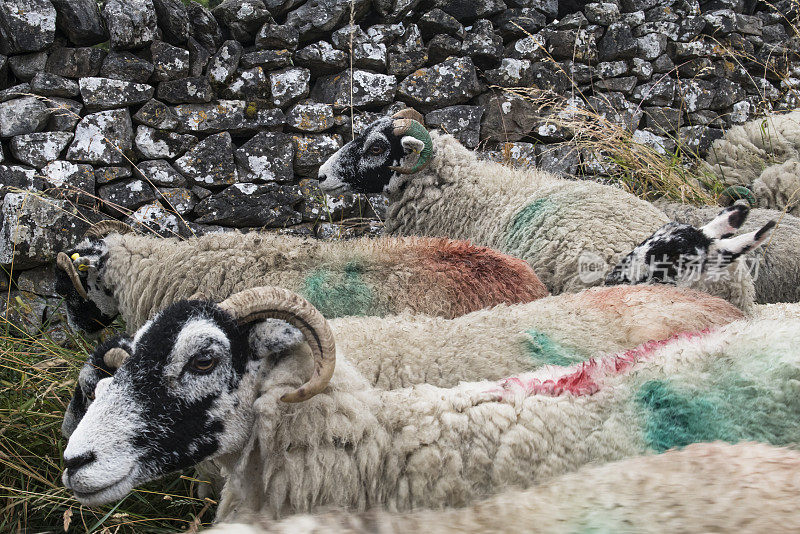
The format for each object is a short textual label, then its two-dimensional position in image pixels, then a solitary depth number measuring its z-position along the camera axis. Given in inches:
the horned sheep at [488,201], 158.1
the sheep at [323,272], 125.0
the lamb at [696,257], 140.2
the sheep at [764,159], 209.8
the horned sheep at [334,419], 70.6
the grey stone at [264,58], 229.3
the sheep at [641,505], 45.7
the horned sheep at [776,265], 175.5
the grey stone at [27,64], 204.8
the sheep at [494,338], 98.0
